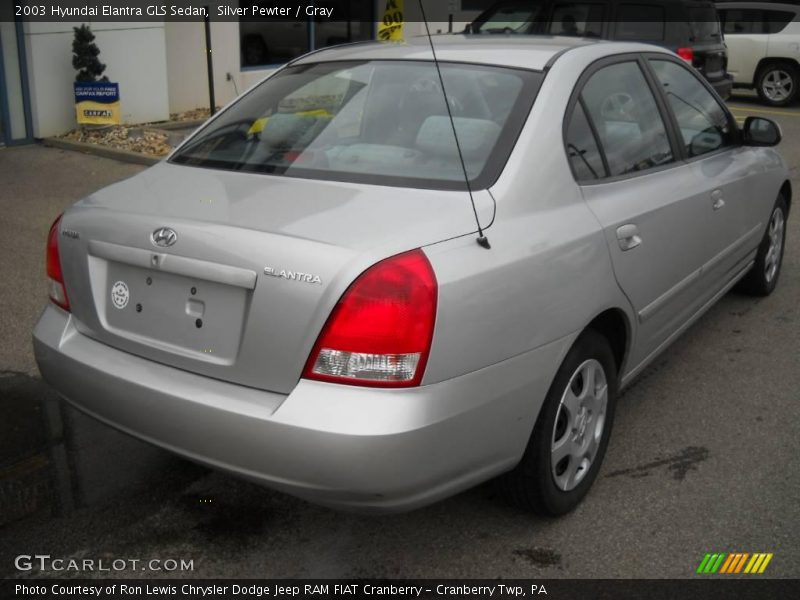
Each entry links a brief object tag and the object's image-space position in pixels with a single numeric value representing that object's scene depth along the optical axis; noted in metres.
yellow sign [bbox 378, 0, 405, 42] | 8.25
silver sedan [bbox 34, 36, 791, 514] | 2.61
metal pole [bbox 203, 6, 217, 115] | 9.70
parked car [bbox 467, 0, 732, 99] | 11.24
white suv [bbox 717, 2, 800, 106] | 15.85
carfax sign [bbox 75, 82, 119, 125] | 10.08
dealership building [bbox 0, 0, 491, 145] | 9.84
